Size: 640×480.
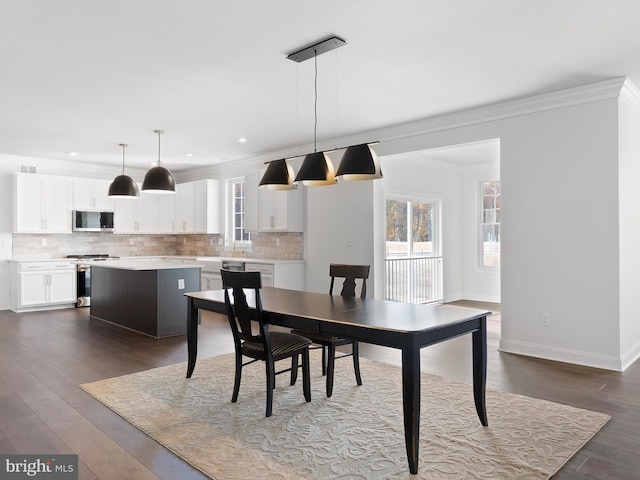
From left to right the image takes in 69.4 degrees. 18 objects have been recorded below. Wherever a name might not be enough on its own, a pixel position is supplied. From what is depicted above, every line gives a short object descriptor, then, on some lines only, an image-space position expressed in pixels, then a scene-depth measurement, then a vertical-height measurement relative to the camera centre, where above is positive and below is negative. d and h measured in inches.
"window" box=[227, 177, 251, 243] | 337.4 +22.8
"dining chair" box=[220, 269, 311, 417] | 124.3 -28.0
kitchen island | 222.5 -26.8
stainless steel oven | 309.9 -26.8
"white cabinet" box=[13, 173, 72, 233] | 298.4 +26.2
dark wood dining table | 96.3 -19.4
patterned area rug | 96.4 -46.8
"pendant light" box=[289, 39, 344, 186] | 136.0 +21.4
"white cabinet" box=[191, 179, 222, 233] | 341.4 +26.8
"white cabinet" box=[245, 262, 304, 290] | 268.7 -18.8
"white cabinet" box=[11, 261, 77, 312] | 290.0 -27.4
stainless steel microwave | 321.4 +15.1
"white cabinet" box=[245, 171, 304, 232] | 281.6 +20.7
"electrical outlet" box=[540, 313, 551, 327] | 181.3 -31.2
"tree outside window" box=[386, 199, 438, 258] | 301.1 +8.6
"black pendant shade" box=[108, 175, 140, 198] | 235.8 +27.7
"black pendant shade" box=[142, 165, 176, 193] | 215.2 +28.5
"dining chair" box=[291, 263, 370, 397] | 139.1 -29.6
